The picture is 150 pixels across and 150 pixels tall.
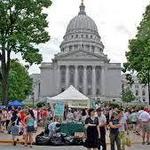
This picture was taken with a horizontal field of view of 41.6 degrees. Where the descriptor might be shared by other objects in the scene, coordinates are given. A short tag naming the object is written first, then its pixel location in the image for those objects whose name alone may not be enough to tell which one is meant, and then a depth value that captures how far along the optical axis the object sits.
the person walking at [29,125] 9.38
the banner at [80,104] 14.61
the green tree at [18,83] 33.64
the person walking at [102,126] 7.39
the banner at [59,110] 12.58
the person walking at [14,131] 9.77
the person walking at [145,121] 10.62
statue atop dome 71.42
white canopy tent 14.86
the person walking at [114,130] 7.48
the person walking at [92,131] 6.89
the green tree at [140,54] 15.32
